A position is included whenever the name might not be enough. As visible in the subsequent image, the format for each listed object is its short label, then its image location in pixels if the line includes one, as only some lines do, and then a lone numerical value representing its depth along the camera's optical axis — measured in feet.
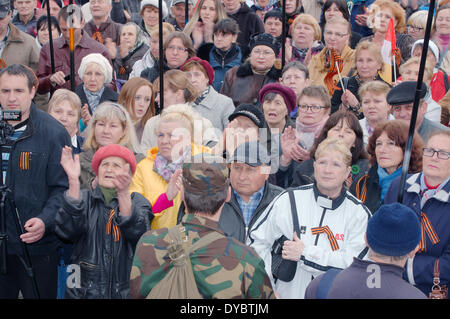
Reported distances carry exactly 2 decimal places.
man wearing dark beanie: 17.58
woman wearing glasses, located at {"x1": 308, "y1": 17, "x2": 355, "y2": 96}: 44.24
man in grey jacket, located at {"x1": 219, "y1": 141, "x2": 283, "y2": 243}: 27.76
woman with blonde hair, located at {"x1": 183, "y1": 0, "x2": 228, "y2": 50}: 51.06
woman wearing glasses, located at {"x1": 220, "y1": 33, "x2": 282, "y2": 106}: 43.06
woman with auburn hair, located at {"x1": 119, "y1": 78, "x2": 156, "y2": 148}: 37.45
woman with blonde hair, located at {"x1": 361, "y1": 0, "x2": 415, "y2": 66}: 46.21
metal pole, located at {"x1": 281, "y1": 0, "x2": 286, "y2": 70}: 43.29
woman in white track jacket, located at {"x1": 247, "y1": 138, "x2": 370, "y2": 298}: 24.23
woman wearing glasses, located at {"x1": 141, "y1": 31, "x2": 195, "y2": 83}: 43.83
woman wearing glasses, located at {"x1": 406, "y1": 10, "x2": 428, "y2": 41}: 49.11
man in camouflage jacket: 17.60
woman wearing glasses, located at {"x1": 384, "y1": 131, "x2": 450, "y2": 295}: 24.39
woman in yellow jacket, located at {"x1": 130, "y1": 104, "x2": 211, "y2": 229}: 27.73
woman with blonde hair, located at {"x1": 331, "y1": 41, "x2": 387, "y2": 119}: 40.63
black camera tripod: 25.32
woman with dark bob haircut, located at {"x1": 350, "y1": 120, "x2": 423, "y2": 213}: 28.58
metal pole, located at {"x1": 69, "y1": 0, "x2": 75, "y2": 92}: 33.58
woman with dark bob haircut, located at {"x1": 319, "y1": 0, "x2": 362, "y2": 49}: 51.29
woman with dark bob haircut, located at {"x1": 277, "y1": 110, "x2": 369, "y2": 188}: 31.27
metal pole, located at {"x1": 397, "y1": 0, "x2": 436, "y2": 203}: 23.65
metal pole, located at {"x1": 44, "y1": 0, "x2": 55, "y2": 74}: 40.75
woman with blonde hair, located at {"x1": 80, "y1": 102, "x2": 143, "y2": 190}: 30.50
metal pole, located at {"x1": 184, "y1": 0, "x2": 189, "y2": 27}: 53.43
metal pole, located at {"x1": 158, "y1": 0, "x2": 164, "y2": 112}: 34.96
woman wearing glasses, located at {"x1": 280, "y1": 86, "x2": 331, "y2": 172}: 34.40
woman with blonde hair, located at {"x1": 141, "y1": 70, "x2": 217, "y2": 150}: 38.55
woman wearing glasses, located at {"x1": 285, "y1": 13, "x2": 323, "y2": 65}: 47.91
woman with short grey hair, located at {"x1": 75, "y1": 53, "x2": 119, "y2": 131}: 40.45
